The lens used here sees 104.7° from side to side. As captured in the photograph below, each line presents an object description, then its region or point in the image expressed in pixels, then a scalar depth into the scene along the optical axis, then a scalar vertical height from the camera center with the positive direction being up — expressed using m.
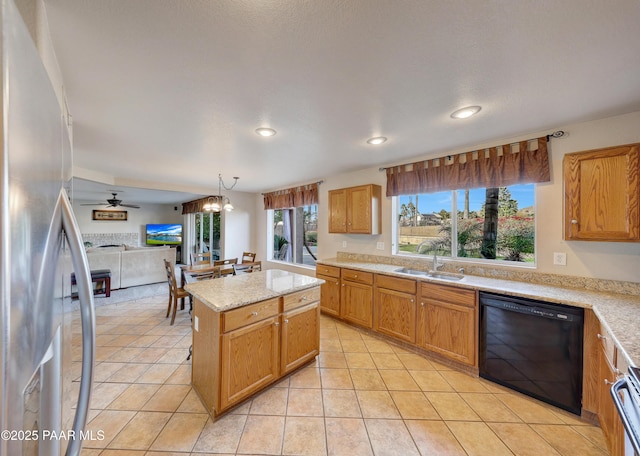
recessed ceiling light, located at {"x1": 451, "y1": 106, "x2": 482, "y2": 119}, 1.94 +0.94
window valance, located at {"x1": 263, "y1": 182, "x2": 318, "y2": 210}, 4.65 +0.64
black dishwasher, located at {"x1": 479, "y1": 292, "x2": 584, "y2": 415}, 1.84 -0.98
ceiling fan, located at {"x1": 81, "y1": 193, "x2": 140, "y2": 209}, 6.11 +0.69
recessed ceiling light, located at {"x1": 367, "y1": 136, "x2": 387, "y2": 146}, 2.58 +0.93
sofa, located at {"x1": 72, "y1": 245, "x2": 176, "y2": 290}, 4.86 -0.72
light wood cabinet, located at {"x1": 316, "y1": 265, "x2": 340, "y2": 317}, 3.53 -0.92
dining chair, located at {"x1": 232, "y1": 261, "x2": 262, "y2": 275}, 3.85 -0.60
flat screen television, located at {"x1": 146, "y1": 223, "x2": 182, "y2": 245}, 9.17 -0.20
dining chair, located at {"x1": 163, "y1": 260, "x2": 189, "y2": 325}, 3.47 -0.90
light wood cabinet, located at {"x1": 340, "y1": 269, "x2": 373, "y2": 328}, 3.15 -0.93
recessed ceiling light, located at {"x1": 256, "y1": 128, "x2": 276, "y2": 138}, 2.34 +0.94
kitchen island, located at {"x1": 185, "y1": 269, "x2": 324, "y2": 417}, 1.77 -0.86
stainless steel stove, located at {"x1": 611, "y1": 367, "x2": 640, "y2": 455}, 0.92 -0.72
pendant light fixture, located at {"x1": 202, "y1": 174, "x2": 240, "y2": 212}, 4.04 +0.37
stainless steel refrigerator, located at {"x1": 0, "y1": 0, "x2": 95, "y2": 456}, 0.38 -0.07
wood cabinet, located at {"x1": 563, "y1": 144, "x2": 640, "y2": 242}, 1.79 +0.25
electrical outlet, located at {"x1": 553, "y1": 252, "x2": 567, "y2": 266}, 2.30 -0.30
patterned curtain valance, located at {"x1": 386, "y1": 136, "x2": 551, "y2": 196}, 2.40 +0.64
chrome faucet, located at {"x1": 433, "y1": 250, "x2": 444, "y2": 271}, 3.02 -0.46
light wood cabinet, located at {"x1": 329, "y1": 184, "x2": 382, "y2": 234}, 3.53 +0.27
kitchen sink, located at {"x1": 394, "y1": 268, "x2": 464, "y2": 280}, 2.78 -0.56
